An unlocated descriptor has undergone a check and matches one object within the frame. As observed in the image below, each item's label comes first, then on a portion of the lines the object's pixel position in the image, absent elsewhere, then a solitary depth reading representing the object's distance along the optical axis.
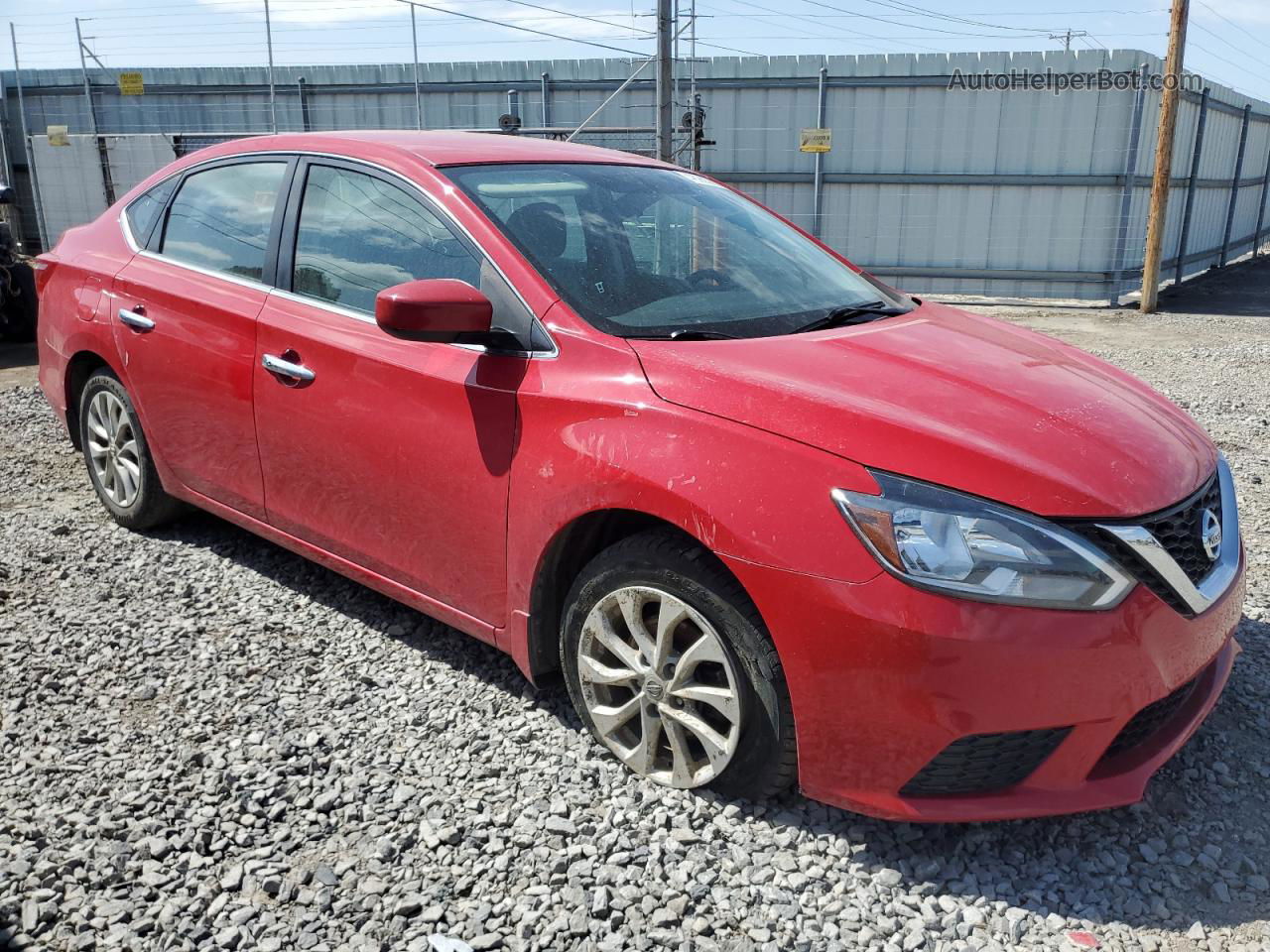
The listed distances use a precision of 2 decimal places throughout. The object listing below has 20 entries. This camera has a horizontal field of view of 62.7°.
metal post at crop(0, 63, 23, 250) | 16.36
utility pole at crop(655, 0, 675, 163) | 9.77
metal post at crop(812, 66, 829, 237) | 13.98
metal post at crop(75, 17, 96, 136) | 15.42
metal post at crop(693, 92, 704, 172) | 11.35
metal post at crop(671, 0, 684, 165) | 9.81
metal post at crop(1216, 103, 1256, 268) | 18.81
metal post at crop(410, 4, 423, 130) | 14.12
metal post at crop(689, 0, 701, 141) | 10.01
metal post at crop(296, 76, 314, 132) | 16.08
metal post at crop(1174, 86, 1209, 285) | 15.64
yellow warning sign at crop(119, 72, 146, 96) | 15.45
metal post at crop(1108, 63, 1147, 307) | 12.95
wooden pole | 11.87
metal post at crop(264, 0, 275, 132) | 14.28
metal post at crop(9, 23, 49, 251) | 15.13
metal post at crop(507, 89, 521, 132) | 14.17
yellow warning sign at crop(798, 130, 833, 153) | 13.67
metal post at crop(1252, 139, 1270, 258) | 22.69
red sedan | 2.18
